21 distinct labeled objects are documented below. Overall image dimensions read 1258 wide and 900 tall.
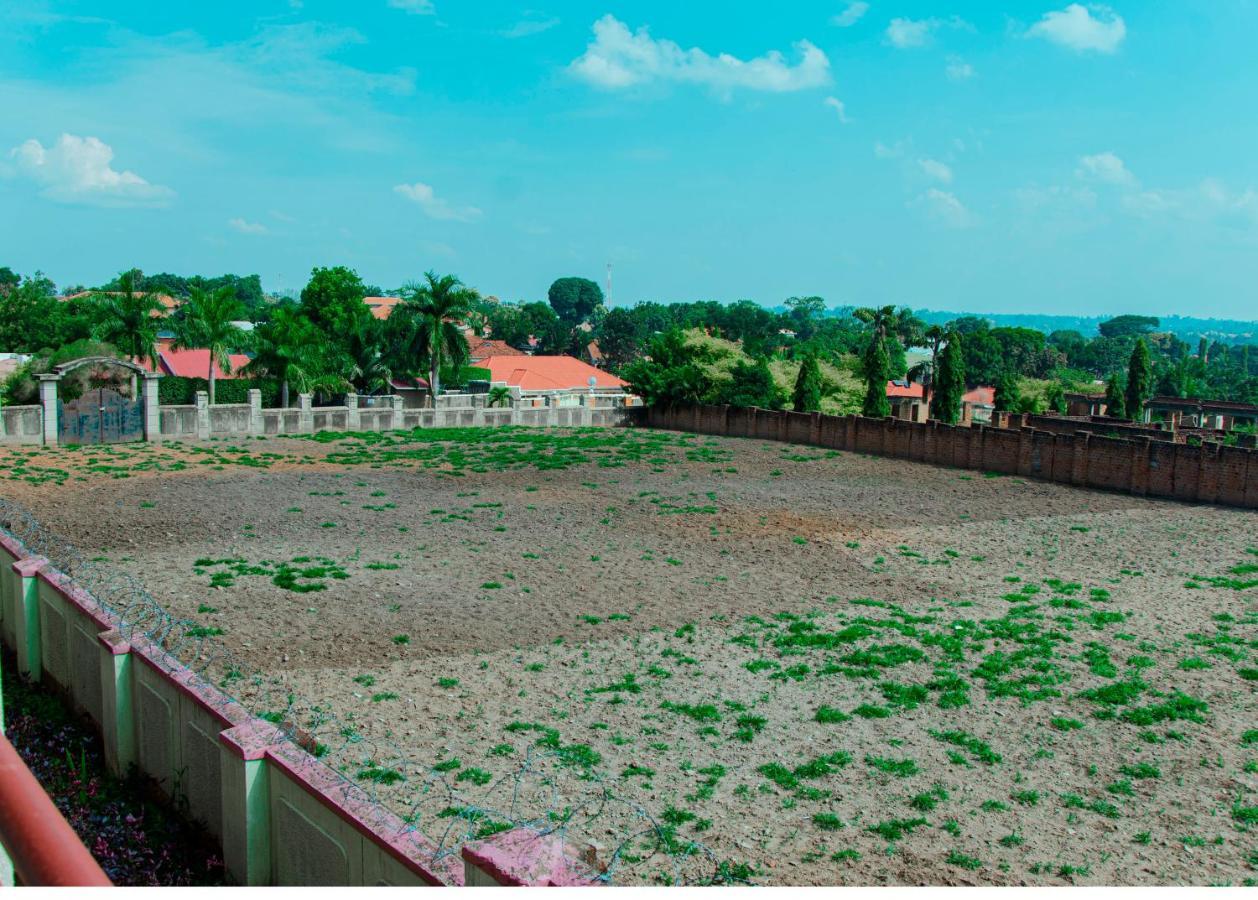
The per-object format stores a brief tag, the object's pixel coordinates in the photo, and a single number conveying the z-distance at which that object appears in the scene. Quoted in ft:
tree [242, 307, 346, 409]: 157.89
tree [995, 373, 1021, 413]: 196.39
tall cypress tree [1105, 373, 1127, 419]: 196.56
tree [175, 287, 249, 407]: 150.61
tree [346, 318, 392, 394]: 177.99
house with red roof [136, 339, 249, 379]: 191.93
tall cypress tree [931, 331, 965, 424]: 157.79
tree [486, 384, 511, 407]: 177.27
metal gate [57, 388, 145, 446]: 122.83
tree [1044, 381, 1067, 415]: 209.87
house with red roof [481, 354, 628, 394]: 213.05
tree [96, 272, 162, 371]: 152.97
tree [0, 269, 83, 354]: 218.79
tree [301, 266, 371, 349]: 206.80
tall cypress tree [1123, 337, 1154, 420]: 187.52
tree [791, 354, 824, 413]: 170.91
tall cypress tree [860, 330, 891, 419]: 170.30
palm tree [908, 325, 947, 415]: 180.77
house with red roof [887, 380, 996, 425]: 165.07
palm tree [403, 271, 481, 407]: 165.58
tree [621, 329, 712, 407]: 169.68
